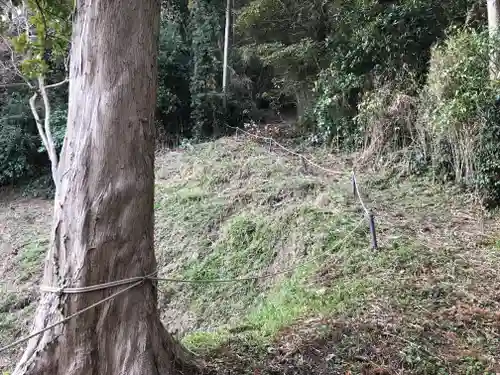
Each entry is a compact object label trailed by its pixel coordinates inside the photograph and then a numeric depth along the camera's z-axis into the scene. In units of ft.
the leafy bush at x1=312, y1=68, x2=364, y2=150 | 29.59
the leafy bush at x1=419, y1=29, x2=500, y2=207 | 18.57
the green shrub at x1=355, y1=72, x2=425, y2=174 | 24.11
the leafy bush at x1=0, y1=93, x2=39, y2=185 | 38.47
